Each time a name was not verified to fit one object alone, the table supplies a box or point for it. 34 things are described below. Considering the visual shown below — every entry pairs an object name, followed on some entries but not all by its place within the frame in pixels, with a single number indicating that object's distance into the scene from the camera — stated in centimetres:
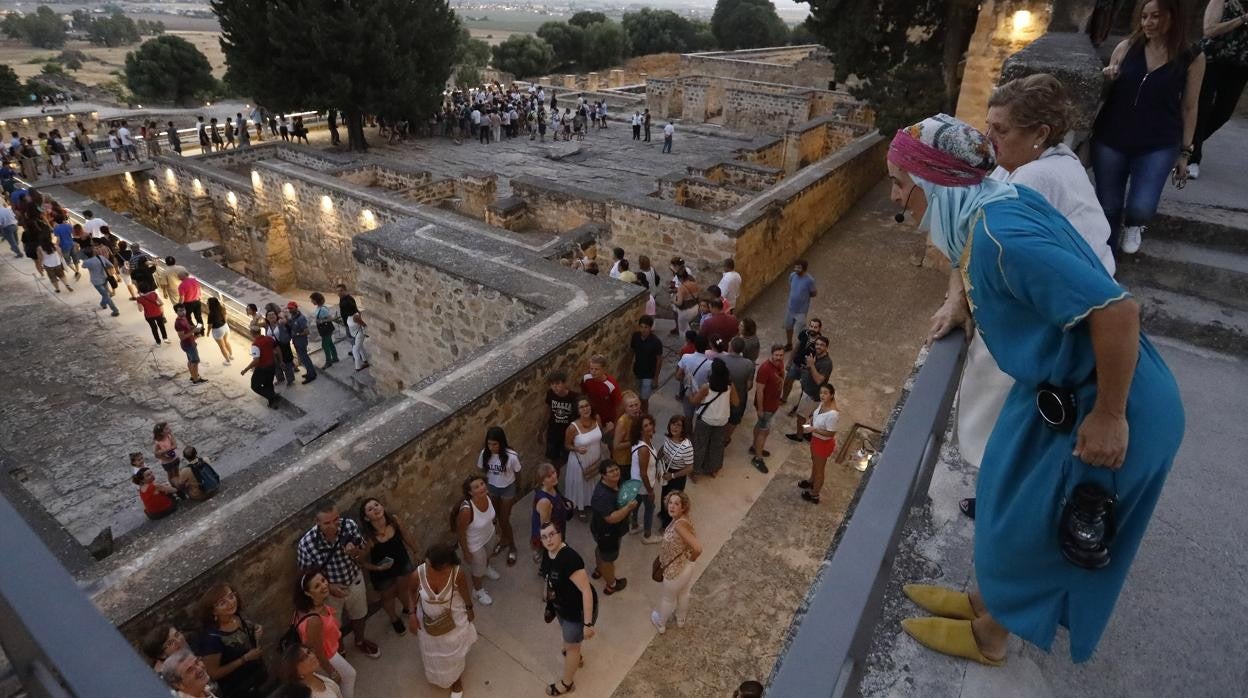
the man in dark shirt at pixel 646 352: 721
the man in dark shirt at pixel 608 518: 514
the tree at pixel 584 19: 5330
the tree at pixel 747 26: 5222
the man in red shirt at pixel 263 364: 866
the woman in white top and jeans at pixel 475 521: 503
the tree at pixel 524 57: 4694
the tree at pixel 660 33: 5369
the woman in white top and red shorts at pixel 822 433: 608
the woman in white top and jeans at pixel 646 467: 566
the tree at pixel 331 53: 1898
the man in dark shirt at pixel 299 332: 918
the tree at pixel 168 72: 3972
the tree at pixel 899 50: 1247
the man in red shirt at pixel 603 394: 629
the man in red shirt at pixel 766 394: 684
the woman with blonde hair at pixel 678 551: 472
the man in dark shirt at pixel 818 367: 684
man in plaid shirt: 443
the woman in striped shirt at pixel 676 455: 568
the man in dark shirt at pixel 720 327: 736
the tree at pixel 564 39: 5000
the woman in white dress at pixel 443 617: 430
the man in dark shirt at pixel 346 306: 975
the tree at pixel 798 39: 5197
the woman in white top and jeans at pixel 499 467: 548
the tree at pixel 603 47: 5038
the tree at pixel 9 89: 3175
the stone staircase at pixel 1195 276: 362
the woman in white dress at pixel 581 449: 588
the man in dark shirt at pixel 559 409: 617
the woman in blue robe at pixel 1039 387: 143
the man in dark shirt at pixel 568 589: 438
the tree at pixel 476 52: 4869
